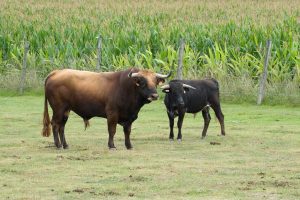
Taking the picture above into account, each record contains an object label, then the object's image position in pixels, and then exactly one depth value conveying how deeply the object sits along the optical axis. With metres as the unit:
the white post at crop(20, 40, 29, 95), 29.33
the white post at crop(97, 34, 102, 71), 28.49
